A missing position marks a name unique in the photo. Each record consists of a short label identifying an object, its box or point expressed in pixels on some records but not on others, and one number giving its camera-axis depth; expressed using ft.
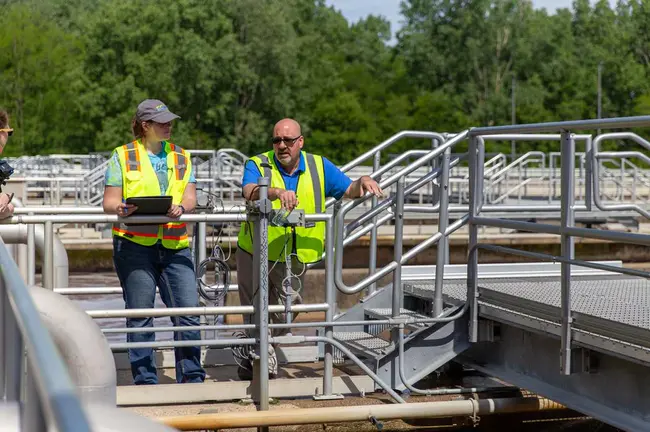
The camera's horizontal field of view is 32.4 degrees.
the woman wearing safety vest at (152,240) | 22.53
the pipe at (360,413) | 20.18
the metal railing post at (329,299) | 22.09
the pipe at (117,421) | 7.90
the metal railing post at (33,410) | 6.93
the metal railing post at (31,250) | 21.80
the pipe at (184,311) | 21.04
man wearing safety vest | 23.20
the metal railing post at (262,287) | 21.45
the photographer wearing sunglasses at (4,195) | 21.26
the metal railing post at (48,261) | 21.39
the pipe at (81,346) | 11.43
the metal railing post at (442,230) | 23.39
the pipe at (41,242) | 21.91
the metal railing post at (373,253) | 27.30
